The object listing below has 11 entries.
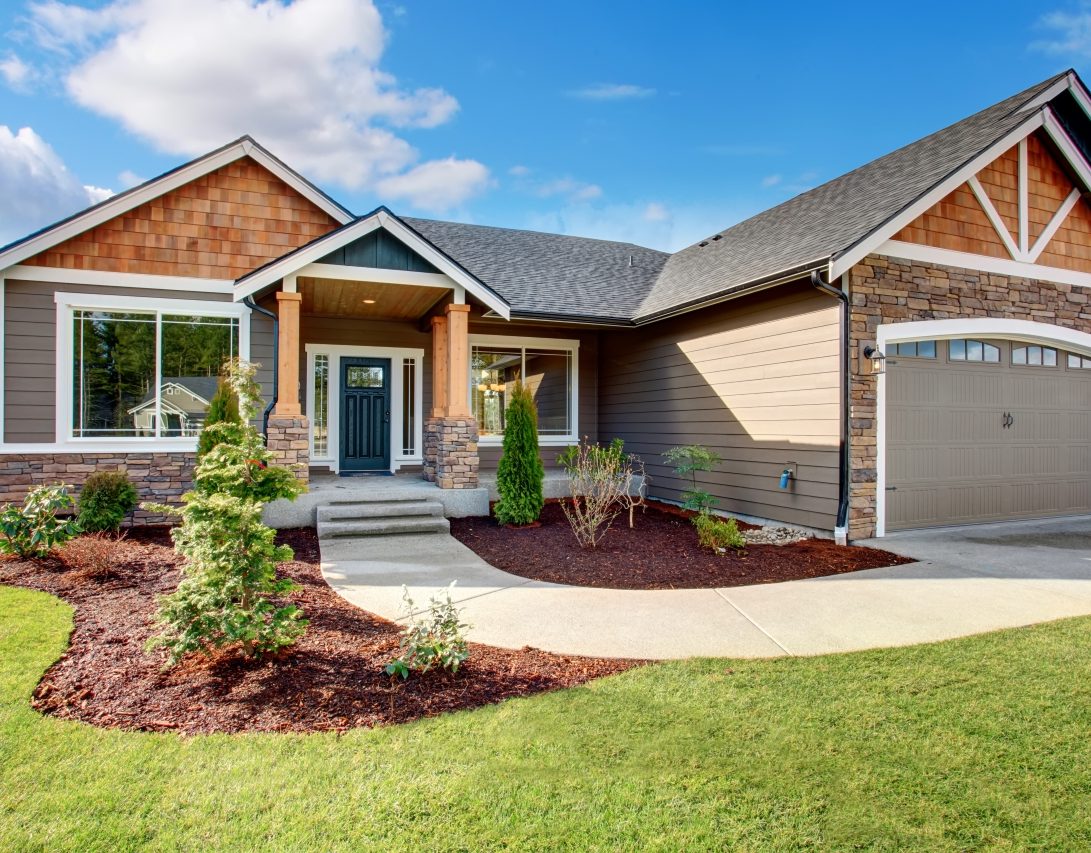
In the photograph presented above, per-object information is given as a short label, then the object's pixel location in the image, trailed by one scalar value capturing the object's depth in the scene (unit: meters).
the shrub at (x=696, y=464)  8.54
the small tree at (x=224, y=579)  3.48
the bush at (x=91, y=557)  5.71
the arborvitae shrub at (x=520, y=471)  8.30
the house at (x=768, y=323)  7.52
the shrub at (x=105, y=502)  7.18
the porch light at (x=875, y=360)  7.16
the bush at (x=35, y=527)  6.14
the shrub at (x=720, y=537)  6.84
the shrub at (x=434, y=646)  3.48
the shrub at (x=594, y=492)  7.13
